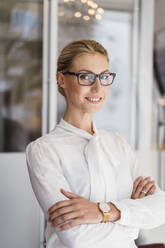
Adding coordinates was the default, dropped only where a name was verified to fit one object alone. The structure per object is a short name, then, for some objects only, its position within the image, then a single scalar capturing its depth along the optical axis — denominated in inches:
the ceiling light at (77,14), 114.1
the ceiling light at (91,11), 115.5
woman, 49.6
